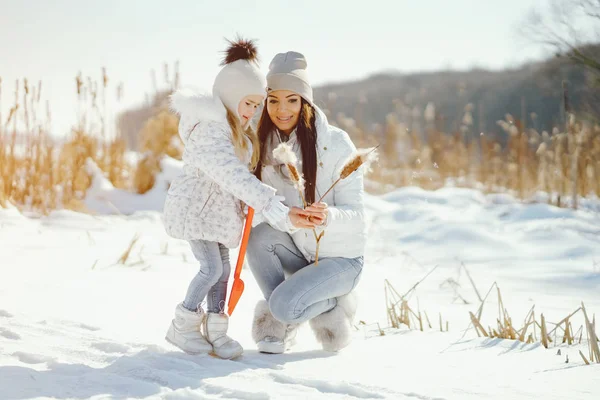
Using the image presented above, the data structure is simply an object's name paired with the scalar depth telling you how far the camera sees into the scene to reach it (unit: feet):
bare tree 32.68
